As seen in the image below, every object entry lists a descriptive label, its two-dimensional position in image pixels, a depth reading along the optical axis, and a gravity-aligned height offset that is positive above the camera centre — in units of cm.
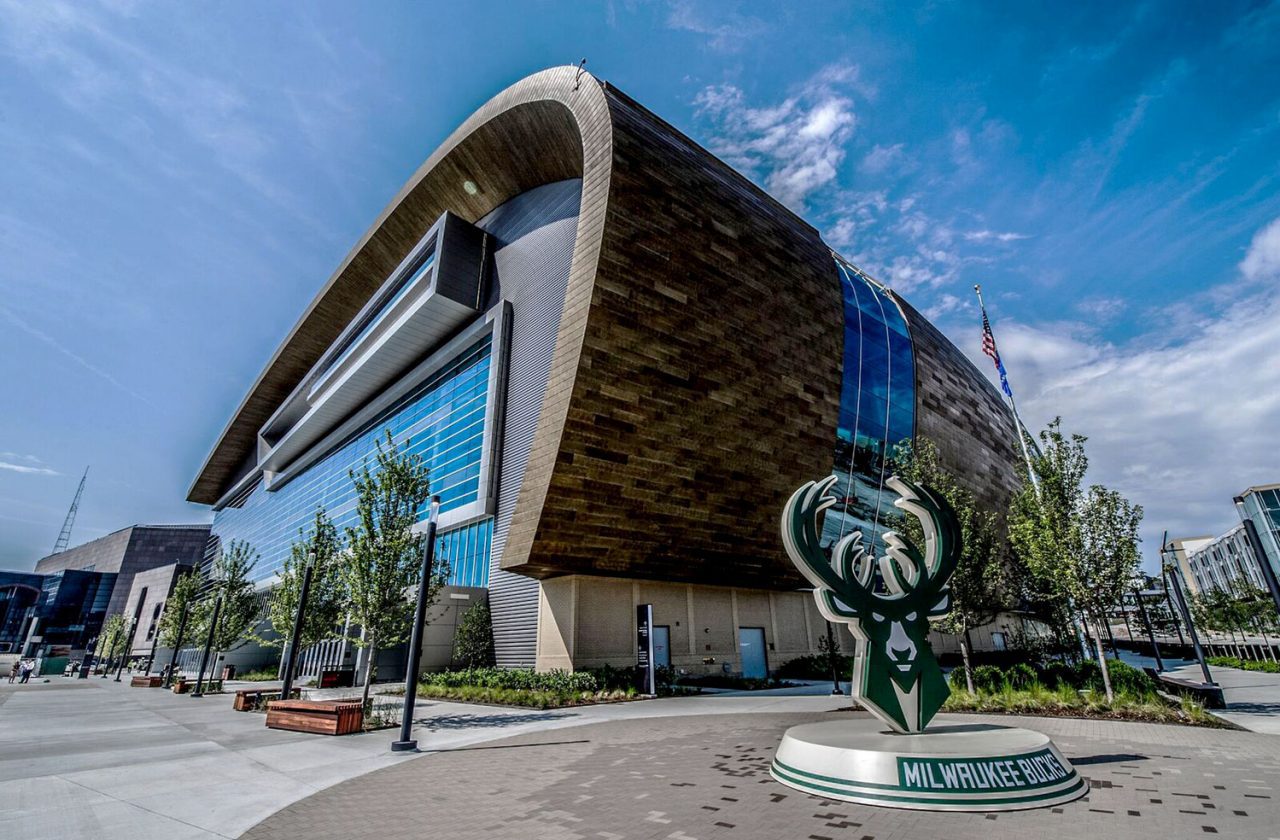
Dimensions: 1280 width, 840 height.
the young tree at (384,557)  1805 +264
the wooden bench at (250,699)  2066 -183
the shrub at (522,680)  2145 -141
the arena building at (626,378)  2222 +1221
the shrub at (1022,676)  1723 -120
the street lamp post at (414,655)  1205 -23
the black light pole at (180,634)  3350 +73
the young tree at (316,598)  2558 +211
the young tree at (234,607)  3571 +238
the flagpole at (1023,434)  1913 +727
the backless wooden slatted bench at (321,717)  1433 -173
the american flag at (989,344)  2592 +1224
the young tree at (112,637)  5966 +122
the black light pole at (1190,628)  1955 +11
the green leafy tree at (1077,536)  1650 +267
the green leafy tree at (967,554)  1845 +253
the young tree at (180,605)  4062 +299
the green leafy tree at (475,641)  2653 +8
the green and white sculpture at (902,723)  726 -134
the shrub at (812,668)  2885 -147
